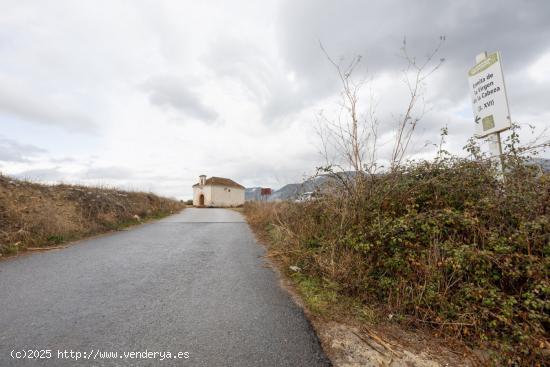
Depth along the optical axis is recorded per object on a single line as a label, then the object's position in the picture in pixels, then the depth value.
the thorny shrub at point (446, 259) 2.10
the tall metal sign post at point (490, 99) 3.63
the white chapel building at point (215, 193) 39.56
